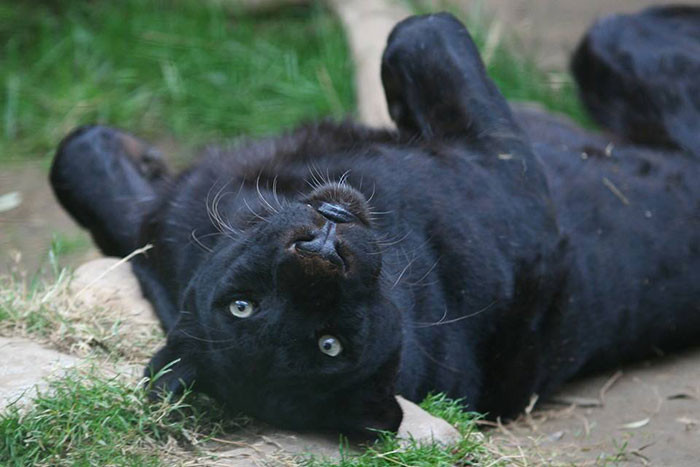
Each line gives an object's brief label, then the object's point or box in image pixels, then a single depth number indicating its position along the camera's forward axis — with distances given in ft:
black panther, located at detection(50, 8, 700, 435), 20.44
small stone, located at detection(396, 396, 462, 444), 21.80
